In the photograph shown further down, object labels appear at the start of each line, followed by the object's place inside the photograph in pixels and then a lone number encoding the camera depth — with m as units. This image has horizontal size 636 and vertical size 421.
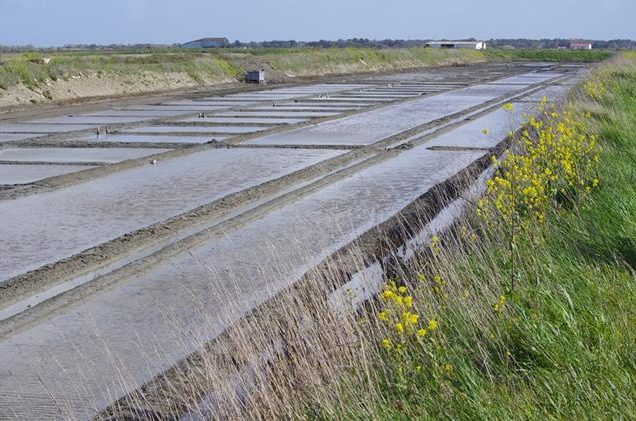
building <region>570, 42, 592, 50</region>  195.38
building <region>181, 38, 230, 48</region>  182.38
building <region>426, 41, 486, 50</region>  170.45
